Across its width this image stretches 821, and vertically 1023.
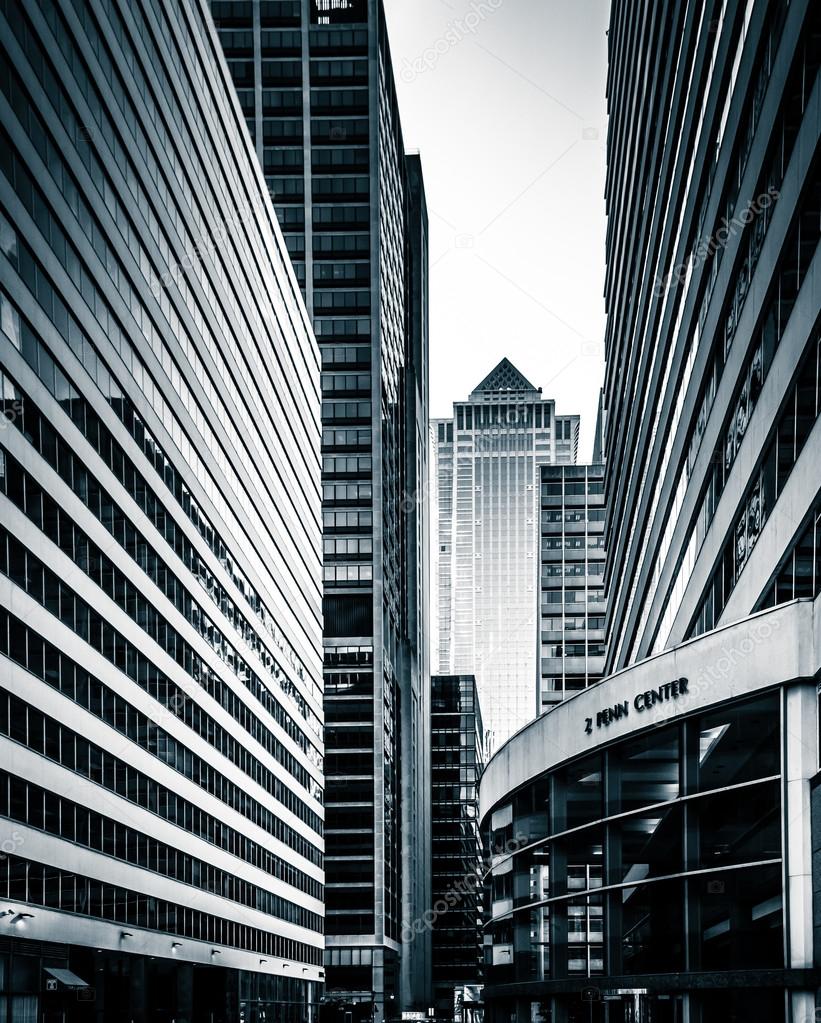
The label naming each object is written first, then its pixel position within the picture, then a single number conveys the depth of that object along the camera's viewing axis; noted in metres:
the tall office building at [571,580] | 147.75
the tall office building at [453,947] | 193.88
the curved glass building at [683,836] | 24.44
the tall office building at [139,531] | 41.75
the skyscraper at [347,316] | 131.88
